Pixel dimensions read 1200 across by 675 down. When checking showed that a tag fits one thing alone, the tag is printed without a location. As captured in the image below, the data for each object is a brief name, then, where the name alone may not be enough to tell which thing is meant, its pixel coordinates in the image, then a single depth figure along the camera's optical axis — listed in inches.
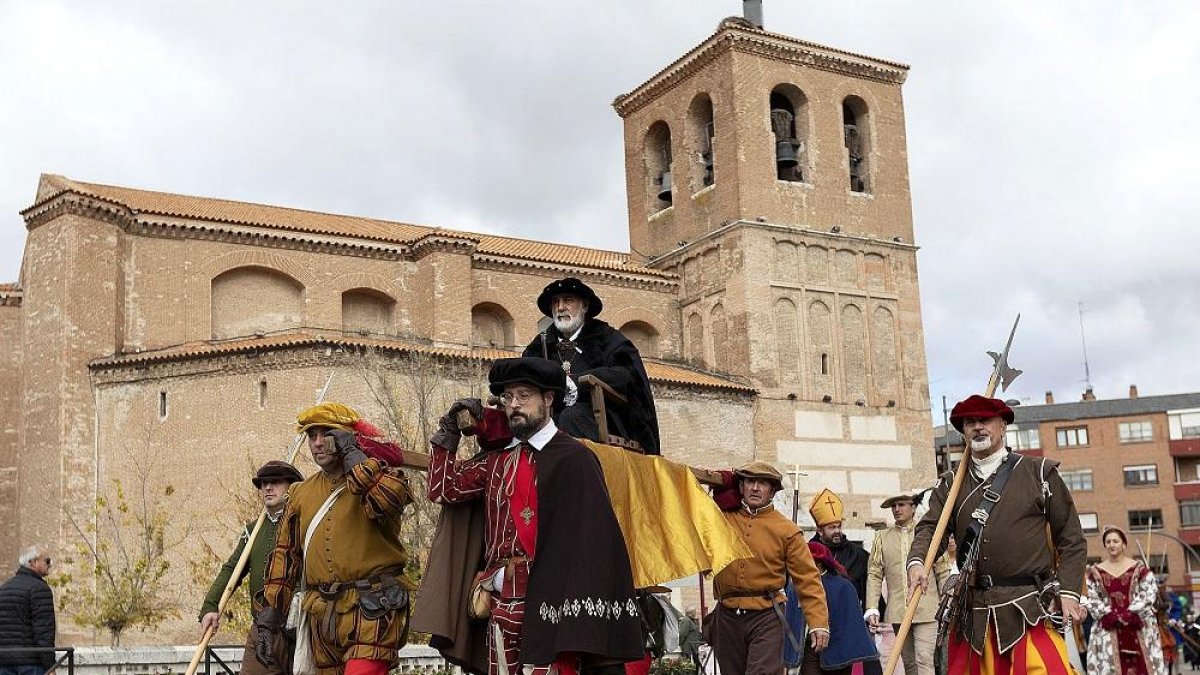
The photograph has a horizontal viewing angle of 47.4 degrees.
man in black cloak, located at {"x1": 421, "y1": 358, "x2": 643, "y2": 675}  199.9
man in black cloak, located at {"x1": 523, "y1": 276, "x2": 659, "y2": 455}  279.0
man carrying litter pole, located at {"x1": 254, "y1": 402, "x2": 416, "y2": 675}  233.1
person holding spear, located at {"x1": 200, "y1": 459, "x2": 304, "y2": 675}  299.7
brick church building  1082.7
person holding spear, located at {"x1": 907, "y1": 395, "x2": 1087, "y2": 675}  253.6
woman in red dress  420.8
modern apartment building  2226.9
